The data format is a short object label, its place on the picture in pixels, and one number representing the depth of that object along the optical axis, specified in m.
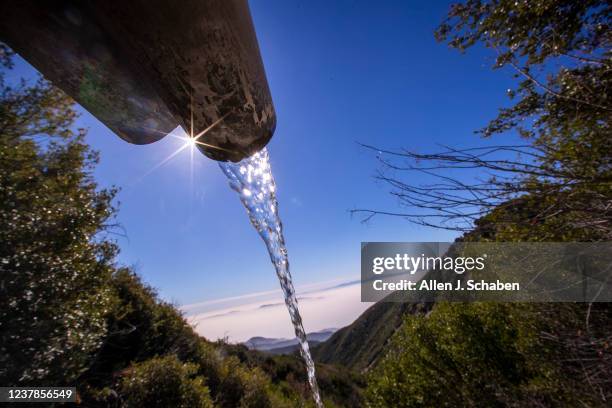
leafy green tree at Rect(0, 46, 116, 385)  4.61
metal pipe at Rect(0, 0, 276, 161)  0.51
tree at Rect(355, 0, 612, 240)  2.01
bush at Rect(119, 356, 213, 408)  7.12
